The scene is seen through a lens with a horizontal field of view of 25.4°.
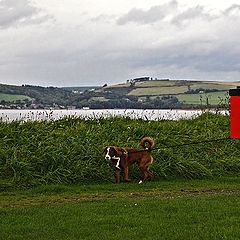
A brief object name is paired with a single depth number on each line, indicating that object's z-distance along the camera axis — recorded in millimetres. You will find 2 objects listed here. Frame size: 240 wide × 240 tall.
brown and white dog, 12906
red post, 10719
